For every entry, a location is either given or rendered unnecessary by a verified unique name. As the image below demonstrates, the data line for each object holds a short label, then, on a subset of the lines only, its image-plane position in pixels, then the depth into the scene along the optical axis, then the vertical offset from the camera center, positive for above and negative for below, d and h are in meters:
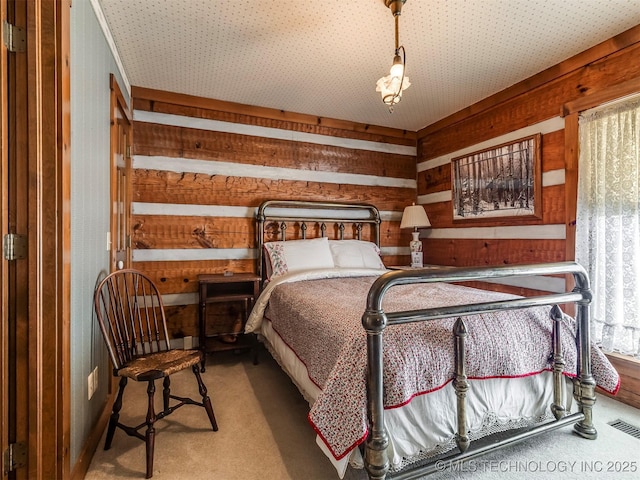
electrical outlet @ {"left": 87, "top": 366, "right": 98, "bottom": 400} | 1.70 -0.78
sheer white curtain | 2.16 +0.11
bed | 1.25 -0.59
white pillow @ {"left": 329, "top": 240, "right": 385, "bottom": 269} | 3.31 -0.20
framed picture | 2.84 +0.51
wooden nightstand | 2.83 -0.70
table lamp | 3.76 +0.14
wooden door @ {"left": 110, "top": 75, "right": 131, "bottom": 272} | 2.22 +0.42
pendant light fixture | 1.86 +0.90
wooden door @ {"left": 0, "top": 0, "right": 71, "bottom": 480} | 1.22 -0.02
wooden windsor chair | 1.62 -0.69
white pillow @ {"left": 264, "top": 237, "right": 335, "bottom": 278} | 3.06 -0.20
